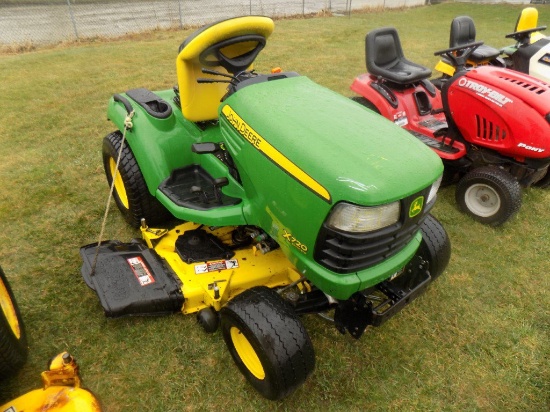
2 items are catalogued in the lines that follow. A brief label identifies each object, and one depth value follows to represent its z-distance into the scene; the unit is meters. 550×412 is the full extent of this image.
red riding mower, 3.21
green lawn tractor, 1.72
